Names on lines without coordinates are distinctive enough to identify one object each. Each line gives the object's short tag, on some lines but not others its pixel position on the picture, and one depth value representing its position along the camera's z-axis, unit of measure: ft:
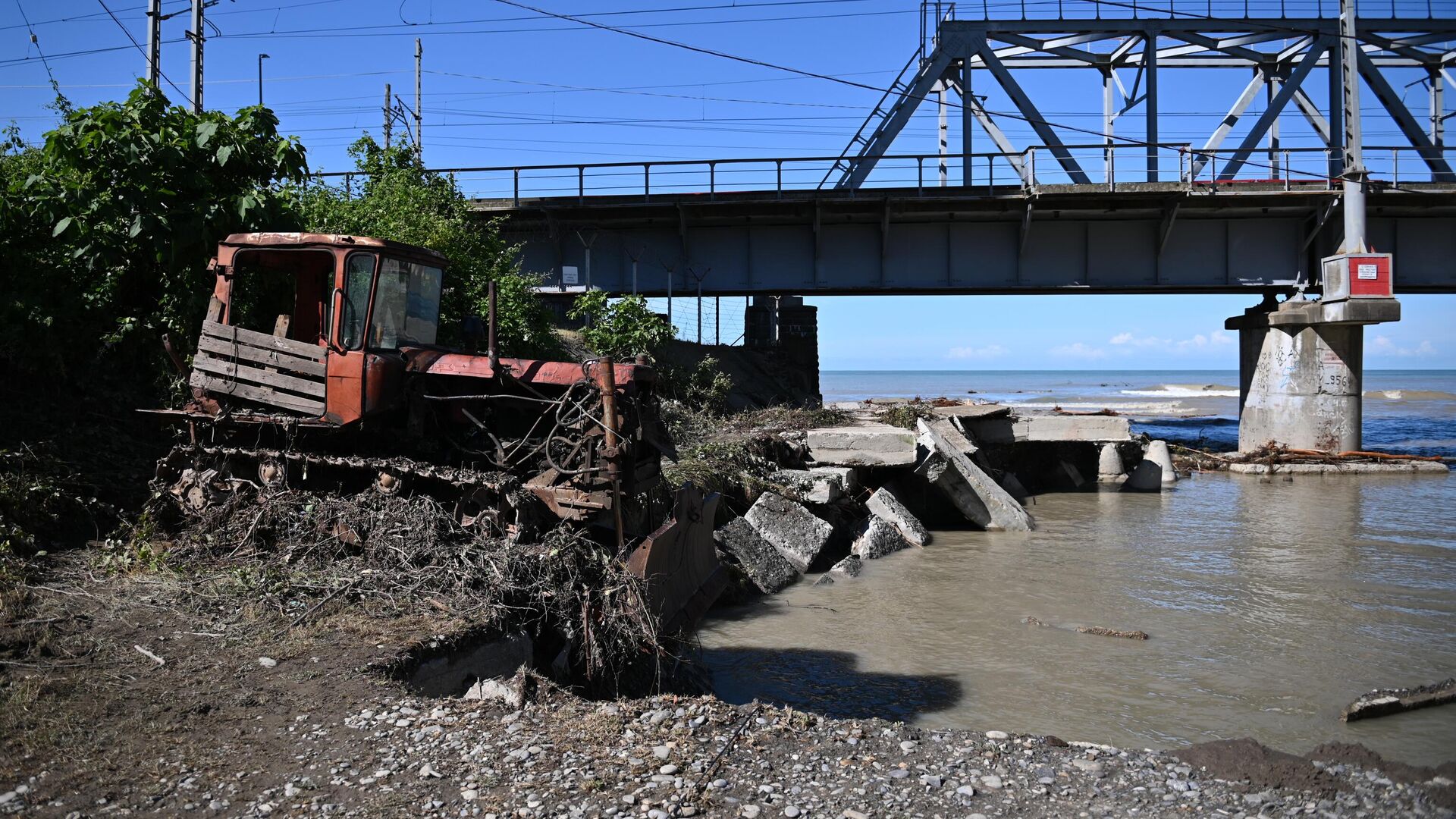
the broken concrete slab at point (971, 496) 45.19
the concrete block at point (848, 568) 34.55
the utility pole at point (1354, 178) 70.38
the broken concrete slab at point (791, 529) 34.30
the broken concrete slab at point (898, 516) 40.78
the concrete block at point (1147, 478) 61.77
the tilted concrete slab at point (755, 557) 31.48
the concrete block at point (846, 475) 41.37
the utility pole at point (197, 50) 50.06
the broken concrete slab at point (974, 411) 61.52
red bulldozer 21.66
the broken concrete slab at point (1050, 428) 63.10
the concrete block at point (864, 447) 44.96
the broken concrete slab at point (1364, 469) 70.54
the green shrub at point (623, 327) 56.70
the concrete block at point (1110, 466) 66.44
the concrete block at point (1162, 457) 64.59
